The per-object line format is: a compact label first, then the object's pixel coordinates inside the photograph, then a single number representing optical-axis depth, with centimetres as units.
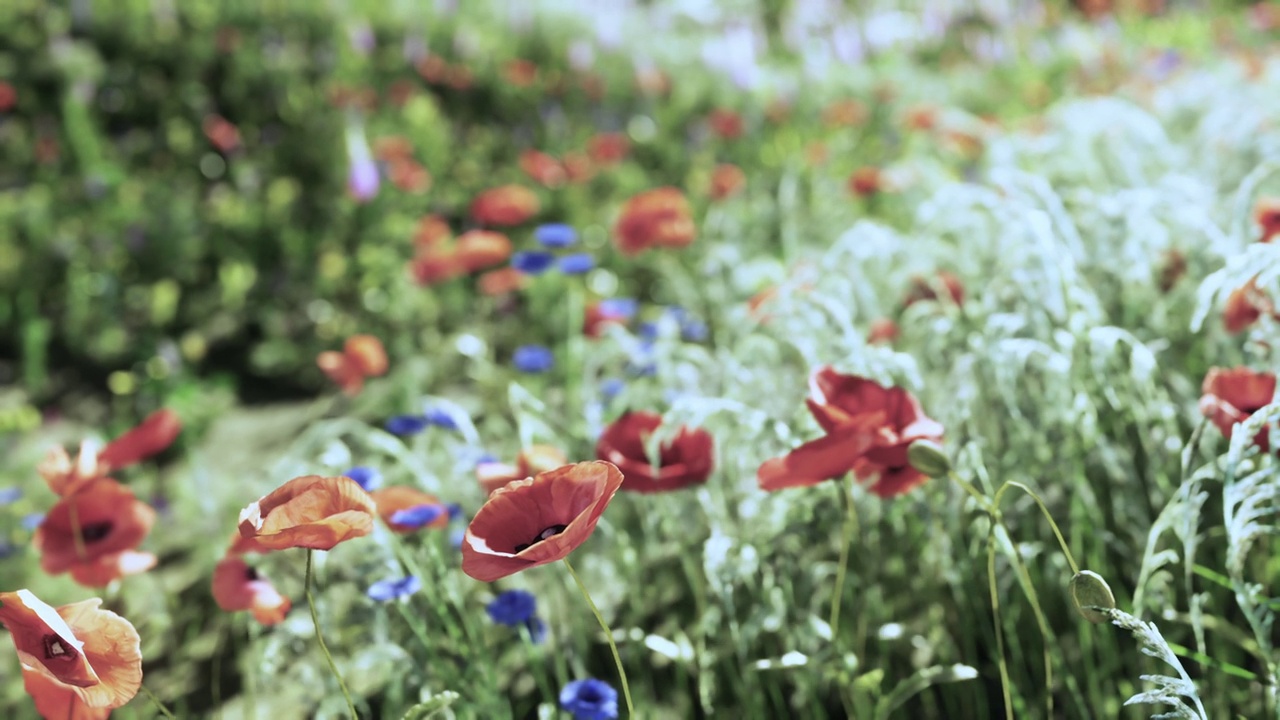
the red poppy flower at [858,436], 125
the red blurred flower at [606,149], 366
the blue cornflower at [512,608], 142
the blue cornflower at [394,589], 138
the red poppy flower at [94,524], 138
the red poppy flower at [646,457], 135
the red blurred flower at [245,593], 135
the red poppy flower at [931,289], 172
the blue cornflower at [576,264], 215
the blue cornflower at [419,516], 139
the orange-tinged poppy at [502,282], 240
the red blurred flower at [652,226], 219
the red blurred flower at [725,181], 330
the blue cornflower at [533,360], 200
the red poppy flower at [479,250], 221
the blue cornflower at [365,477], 146
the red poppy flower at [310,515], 118
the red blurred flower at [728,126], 408
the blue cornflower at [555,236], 217
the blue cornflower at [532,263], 223
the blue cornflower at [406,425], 171
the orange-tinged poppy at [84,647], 117
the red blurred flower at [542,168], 345
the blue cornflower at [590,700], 135
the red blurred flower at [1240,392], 131
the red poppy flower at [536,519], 116
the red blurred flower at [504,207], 282
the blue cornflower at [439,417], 166
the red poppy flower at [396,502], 140
